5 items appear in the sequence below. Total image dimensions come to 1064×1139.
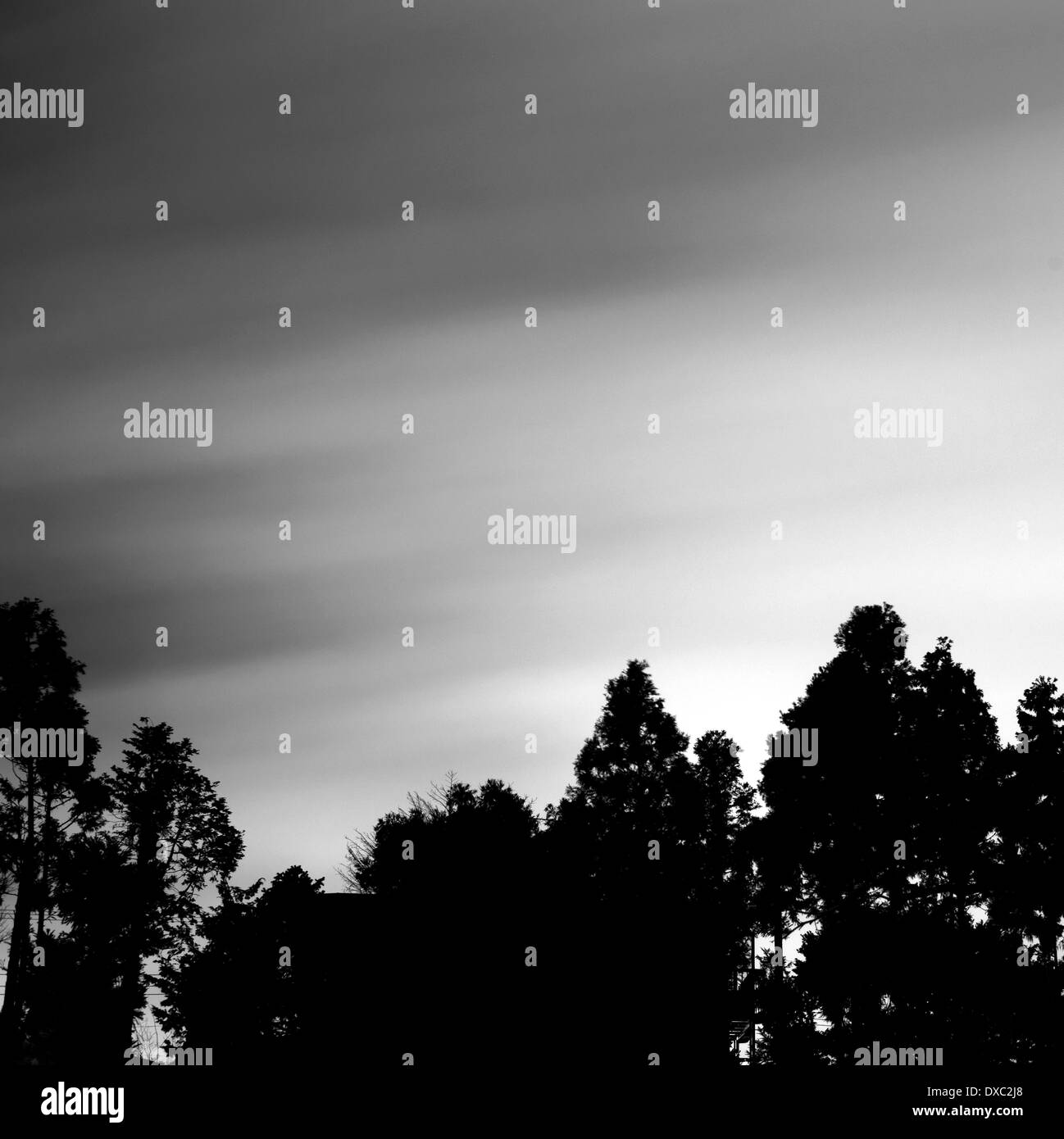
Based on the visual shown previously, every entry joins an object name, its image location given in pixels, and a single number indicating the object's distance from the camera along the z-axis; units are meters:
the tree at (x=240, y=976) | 56.31
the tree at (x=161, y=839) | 63.22
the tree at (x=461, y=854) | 46.16
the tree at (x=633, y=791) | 58.94
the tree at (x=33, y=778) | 57.03
